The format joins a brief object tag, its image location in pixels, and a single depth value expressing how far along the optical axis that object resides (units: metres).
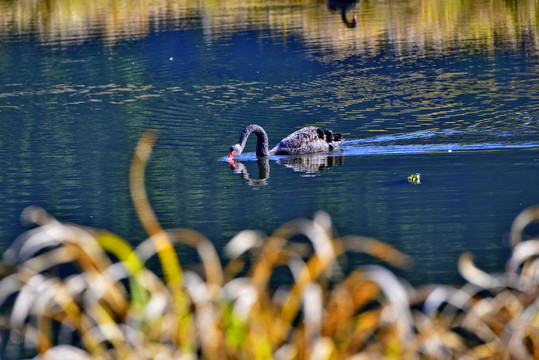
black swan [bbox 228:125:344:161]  29.00
